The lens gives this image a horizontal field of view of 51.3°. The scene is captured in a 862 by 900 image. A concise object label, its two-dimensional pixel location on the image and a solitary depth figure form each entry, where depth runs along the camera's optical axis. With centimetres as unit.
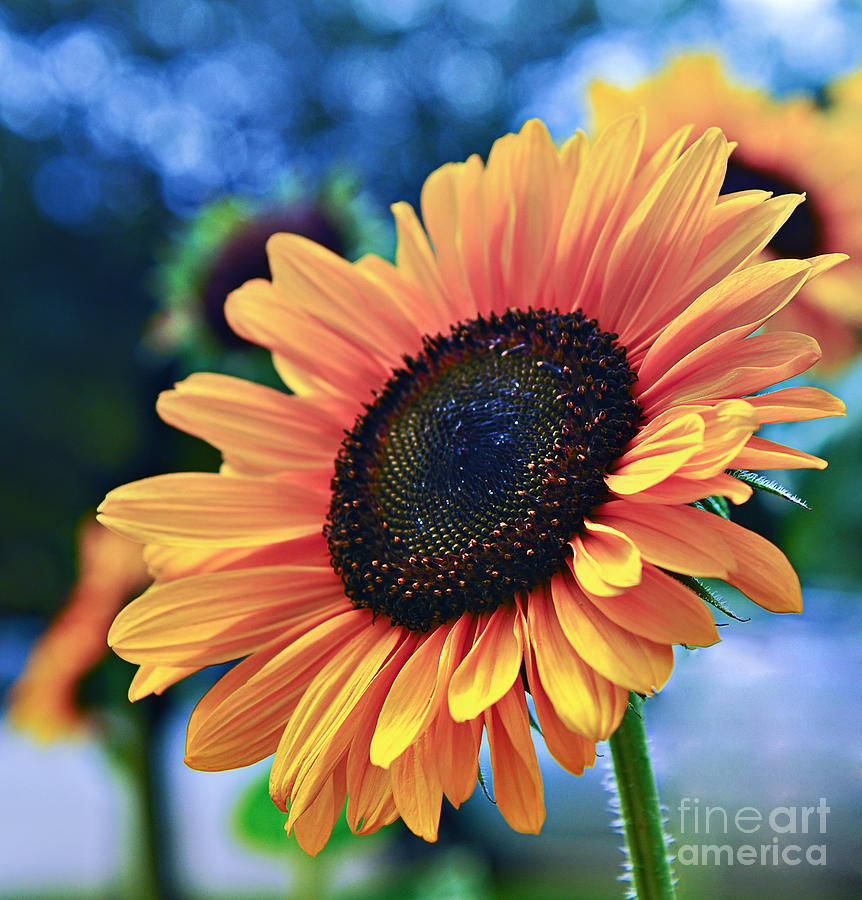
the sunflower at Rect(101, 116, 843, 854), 26
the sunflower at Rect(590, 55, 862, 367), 60
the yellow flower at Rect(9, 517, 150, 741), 84
